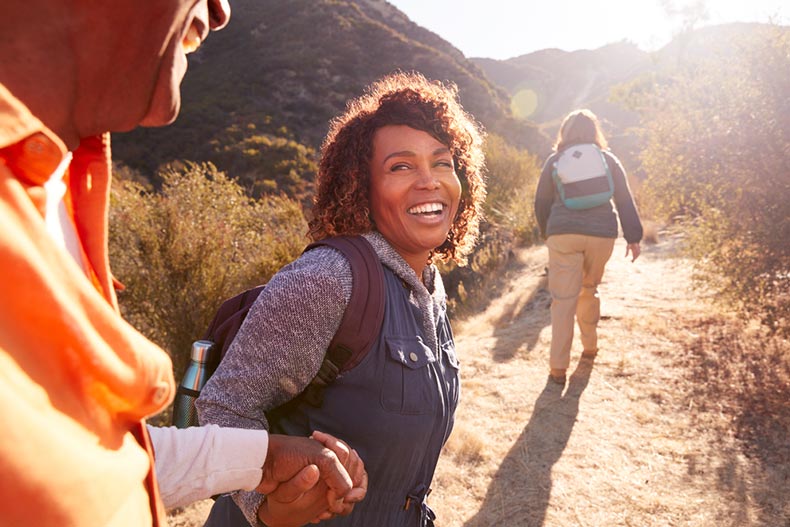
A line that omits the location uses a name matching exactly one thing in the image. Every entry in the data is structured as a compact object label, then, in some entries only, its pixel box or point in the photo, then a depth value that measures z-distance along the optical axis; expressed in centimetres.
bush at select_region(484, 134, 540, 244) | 1111
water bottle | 143
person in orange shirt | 48
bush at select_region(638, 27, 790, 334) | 445
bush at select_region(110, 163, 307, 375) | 538
